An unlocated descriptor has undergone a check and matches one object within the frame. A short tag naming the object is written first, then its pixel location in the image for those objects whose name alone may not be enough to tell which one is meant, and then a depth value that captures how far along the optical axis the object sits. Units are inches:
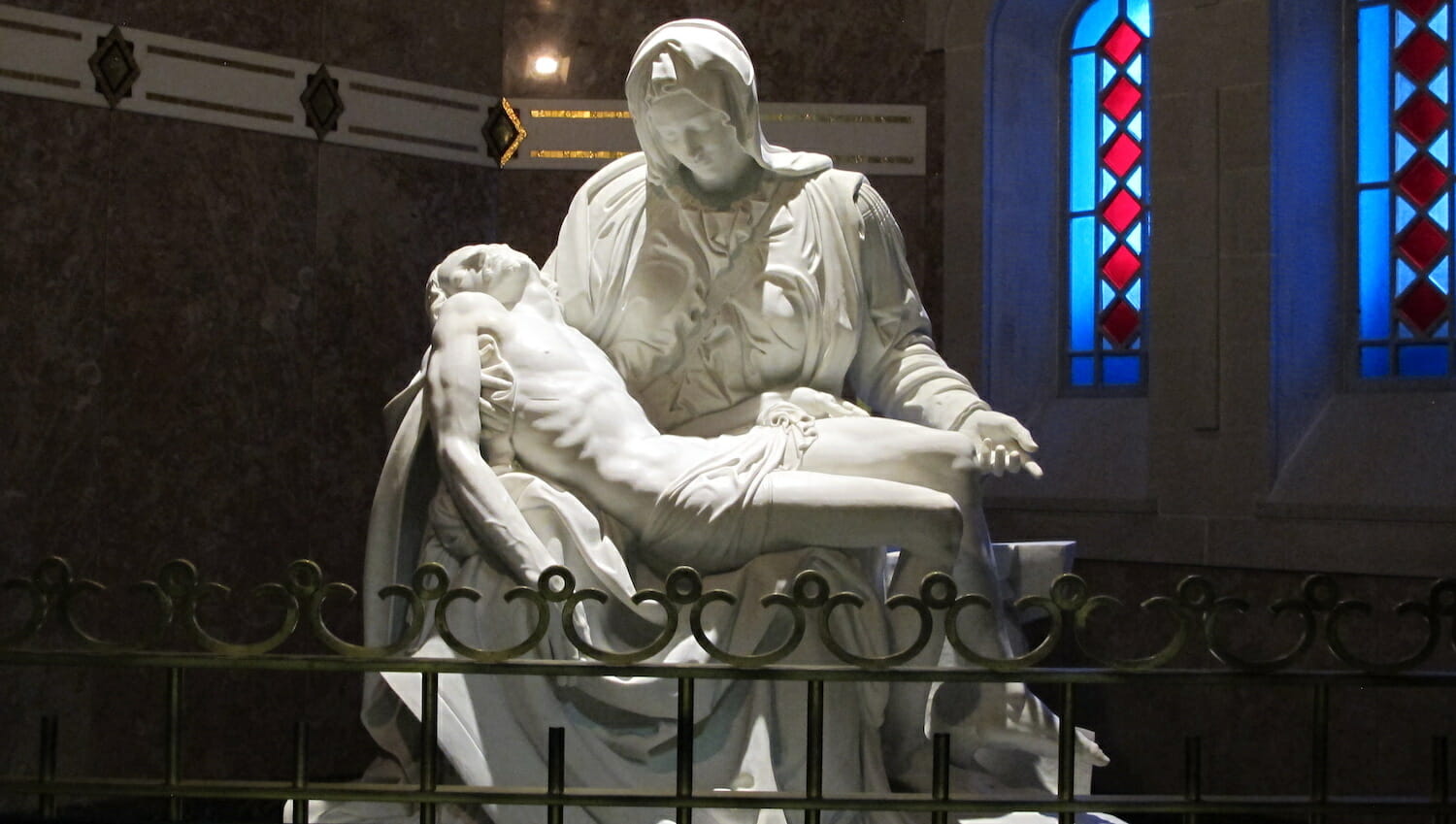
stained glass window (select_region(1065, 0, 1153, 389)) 257.3
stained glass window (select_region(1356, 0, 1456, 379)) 228.1
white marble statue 128.8
